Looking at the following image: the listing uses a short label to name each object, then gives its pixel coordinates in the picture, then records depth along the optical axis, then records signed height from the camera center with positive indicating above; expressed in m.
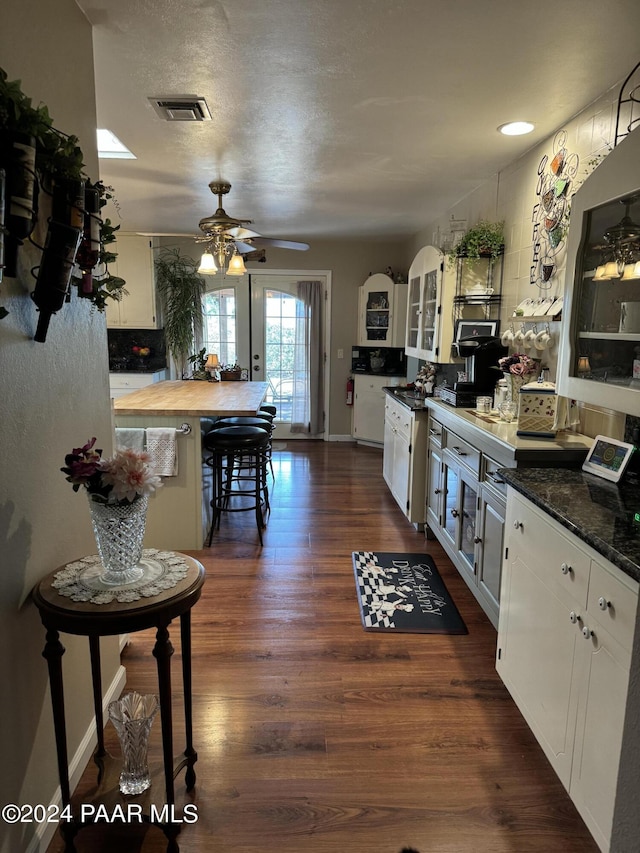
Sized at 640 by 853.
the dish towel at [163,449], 3.46 -0.67
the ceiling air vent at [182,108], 2.55 +1.11
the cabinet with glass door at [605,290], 1.73 +0.20
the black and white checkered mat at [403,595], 2.77 -1.38
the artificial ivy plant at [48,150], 1.15 +0.45
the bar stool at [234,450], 3.71 -0.73
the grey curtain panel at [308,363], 6.89 -0.24
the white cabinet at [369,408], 6.67 -0.77
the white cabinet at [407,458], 3.96 -0.86
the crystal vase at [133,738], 1.62 -1.16
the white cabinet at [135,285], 6.13 +0.64
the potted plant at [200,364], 5.41 -0.22
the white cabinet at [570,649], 1.36 -0.88
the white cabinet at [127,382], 6.23 -0.45
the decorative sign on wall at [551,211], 2.72 +0.70
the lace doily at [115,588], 1.44 -0.66
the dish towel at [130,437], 3.46 -0.60
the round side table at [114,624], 1.37 -0.71
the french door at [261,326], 6.86 +0.21
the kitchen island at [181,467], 3.45 -0.80
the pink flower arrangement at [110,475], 1.42 -0.35
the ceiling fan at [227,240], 3.67 +0.73
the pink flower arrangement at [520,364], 2.84 -0.09
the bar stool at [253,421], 4.42 -0.64
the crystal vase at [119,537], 1.48 -0.53
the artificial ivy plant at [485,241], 3.51 +0.67
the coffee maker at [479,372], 3.38 -0.16
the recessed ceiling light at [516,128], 2.77 +1.11
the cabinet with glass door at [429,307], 3.93 +0.31
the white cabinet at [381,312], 6.35 +0.39
